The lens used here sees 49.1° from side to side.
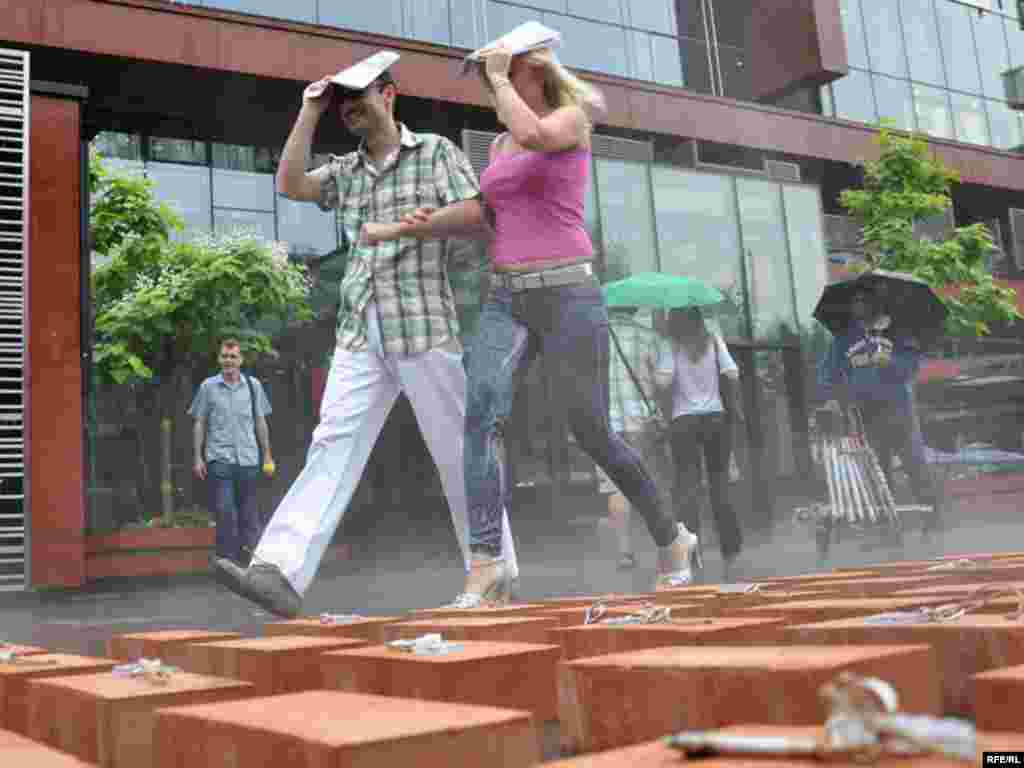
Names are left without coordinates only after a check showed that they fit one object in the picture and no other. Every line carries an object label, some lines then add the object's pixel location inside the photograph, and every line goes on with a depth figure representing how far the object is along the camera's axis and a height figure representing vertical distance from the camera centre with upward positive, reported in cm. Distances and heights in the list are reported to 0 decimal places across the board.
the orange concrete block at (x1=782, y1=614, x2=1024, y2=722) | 122 -13
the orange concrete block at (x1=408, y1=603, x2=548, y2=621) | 220 -10
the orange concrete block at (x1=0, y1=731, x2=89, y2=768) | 105 -16
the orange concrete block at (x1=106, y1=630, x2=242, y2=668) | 200 -11
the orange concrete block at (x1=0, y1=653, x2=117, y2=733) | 157 -12
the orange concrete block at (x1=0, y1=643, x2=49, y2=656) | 204 -11
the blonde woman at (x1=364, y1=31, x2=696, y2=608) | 367 +94
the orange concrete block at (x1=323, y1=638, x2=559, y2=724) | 133 -14
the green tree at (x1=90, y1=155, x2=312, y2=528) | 1354 +354
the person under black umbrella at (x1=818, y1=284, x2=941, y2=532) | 750 +102
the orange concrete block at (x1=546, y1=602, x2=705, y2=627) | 200 -11
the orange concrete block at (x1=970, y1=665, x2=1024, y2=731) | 92 -15
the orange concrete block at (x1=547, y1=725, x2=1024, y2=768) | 70 -14
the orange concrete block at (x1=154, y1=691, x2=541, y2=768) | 85 -13
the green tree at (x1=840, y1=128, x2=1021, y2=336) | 1909 +501
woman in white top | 660 +75
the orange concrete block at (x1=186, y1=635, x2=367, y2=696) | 166 -13
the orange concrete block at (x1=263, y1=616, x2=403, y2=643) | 215 -11
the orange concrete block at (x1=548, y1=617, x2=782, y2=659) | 144 -12
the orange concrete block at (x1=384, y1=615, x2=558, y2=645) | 181 -11
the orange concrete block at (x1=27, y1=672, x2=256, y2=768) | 120 -13
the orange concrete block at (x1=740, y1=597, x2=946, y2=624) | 165 -11
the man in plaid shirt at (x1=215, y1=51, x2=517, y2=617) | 395 +90
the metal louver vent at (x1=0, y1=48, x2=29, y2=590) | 902 +209
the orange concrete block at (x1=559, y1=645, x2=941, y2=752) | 96 -13
